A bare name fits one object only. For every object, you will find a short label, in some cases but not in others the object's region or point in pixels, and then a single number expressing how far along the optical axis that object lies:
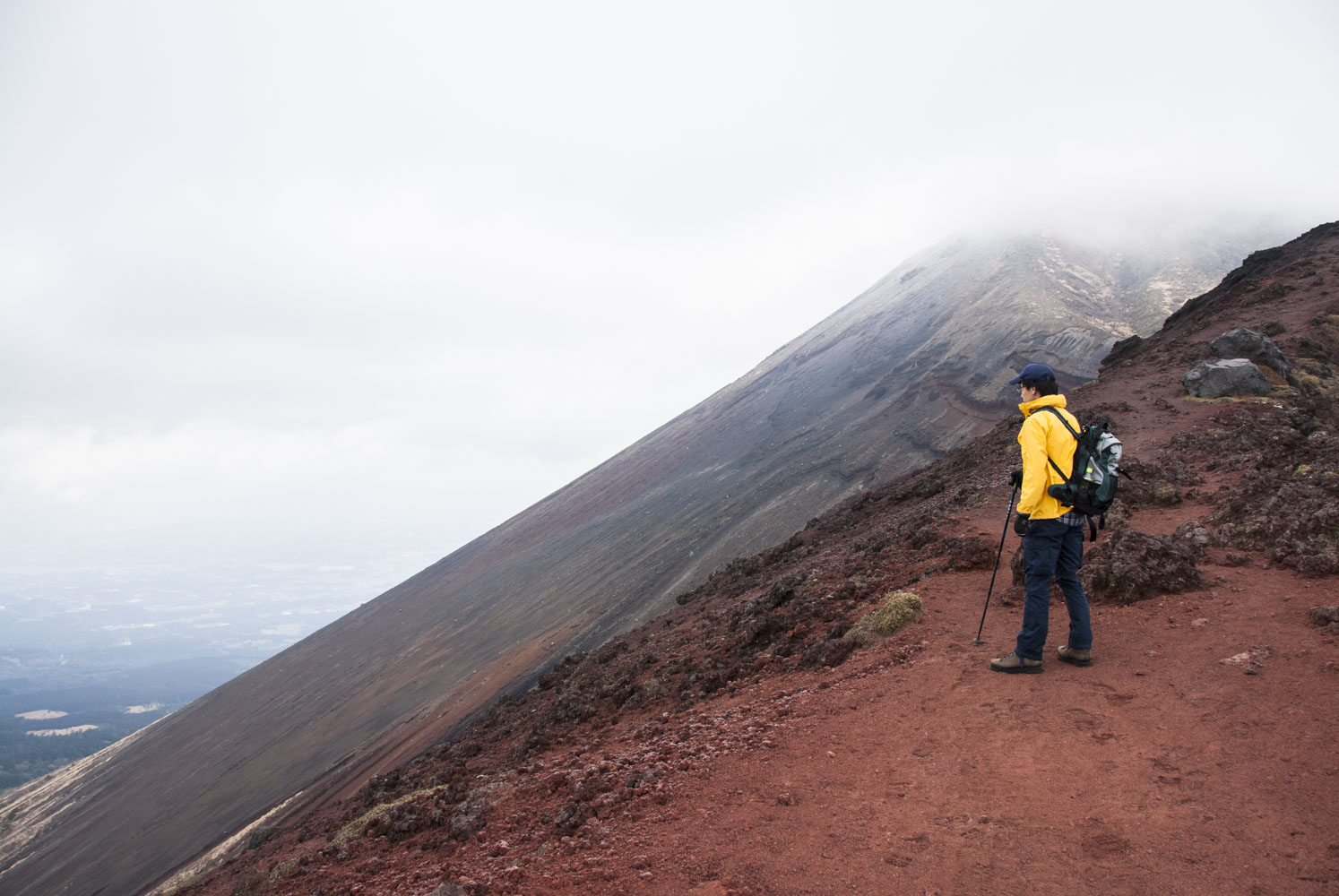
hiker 5.00
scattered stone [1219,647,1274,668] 4.55
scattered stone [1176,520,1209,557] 6.76
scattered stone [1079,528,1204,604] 6.09
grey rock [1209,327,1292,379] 13.04
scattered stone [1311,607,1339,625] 4.73
